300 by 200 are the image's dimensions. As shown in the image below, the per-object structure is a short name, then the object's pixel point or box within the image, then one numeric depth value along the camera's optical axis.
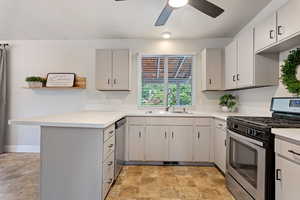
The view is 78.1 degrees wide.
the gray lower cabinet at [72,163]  1.86
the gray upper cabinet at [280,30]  1.73
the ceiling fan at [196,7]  1.97
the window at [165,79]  3.96
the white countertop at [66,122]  1.80
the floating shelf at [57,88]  3.81
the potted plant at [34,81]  3.70
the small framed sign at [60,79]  3.83
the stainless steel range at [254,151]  1.56
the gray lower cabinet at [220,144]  2.77
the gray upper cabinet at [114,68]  3.56
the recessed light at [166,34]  3.56
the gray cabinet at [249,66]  2.43
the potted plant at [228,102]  3.52
